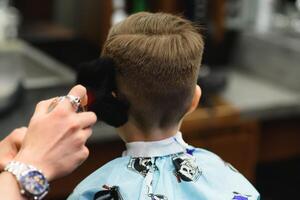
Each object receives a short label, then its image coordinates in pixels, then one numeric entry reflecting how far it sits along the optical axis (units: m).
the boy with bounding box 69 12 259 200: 1.18
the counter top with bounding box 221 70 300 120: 2.23
